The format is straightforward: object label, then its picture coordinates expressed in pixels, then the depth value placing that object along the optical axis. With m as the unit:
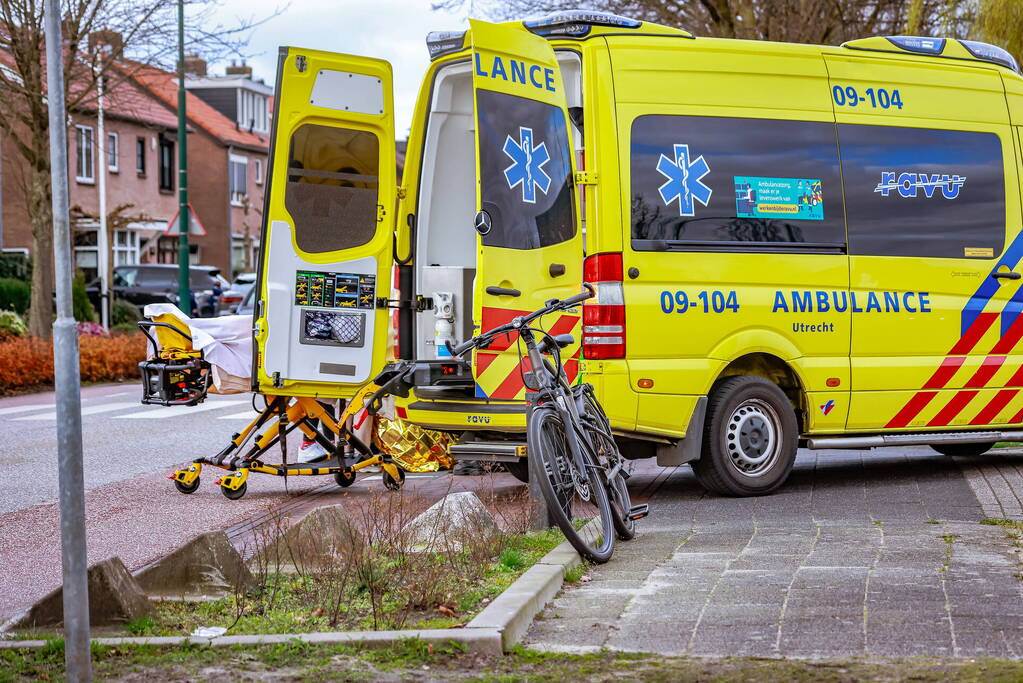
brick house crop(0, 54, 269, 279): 43.28
